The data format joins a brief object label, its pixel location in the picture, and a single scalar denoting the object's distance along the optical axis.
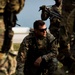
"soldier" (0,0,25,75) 3.05
